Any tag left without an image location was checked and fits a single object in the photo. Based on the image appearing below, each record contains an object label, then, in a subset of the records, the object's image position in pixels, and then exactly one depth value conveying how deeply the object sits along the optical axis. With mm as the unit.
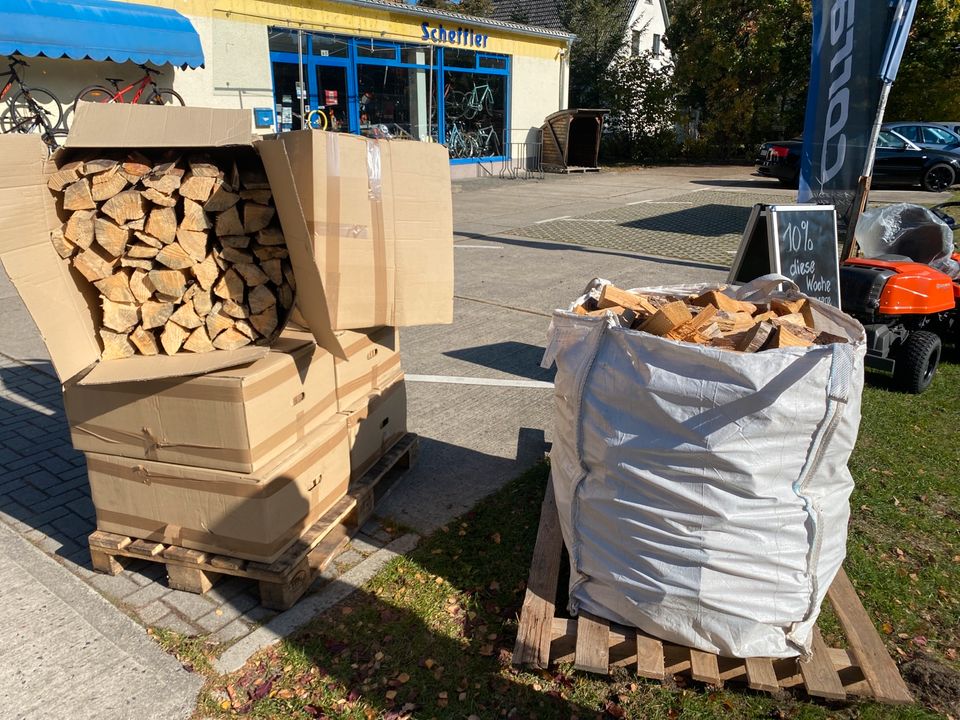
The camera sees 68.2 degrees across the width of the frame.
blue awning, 10742
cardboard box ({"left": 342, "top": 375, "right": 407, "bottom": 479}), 3588
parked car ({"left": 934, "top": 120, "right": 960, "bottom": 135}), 18533
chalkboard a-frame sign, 5121
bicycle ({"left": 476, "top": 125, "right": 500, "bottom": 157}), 20891
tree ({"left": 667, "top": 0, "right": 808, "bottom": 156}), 25359
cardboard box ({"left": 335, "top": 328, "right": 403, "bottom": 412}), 3502
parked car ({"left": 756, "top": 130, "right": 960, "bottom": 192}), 17609
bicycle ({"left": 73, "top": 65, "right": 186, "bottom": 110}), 12555
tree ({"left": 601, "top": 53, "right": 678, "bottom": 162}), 27328
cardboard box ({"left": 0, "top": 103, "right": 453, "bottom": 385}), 2719
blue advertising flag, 5715
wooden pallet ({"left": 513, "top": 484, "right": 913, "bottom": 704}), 2492
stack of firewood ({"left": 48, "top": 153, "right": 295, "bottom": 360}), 2871
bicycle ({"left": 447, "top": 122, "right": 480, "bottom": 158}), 20156
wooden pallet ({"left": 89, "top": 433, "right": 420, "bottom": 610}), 2959
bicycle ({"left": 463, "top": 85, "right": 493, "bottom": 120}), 20453
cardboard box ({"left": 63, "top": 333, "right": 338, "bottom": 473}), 2814
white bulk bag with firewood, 2354
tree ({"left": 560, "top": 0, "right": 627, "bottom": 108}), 28125
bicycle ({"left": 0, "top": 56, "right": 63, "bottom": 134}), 11852
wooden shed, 21641
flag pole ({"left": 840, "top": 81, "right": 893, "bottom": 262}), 5730
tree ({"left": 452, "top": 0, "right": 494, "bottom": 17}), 31370
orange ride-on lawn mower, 5184
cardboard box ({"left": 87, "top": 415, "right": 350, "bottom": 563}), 2912
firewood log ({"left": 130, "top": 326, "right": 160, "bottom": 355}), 2957
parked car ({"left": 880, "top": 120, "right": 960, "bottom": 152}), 18031
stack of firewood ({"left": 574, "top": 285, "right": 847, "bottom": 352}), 2656
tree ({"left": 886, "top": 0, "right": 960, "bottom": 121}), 21578
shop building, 11828
